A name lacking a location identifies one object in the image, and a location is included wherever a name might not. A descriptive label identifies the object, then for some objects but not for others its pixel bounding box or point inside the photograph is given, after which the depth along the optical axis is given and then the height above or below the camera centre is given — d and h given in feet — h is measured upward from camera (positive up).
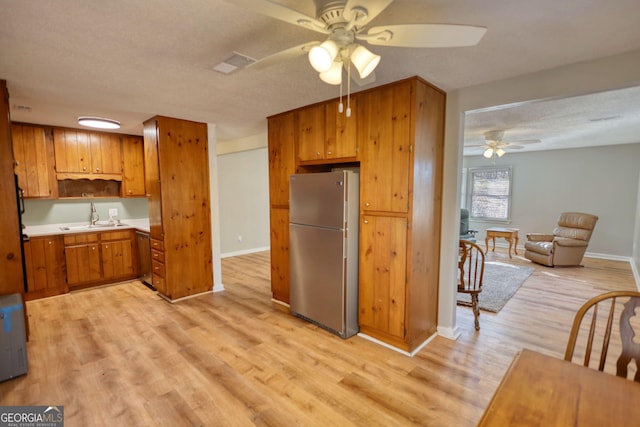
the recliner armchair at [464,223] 19.98 -2.31
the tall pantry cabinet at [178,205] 12.09 -0.65
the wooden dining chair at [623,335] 3.96 -2.02
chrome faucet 15.26 -1.28
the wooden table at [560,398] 3.02 -2.33
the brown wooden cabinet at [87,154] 13.71 +1.74
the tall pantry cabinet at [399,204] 8.09 -0.44
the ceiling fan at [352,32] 3.84 +2.23
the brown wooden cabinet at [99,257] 13.20 -3.14
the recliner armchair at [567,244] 17.61 -3.36
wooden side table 21.06 -3.28
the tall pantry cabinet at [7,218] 8.02 -0.77
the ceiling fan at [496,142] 15.37 +2.53
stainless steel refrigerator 9.14 -1.86
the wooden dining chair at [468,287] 9.87 -3.34
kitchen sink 14.03 -1.77
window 24.13 -0.37
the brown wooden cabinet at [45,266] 12.21 -3.20
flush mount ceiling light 12.00 +2.81
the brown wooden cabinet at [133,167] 15.51 +1.23
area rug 12.23 -4.66
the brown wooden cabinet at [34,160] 12.69 +1.34
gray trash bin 7.23 -3.73
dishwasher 13.83 -3.18
